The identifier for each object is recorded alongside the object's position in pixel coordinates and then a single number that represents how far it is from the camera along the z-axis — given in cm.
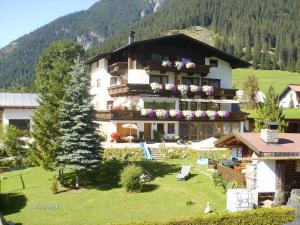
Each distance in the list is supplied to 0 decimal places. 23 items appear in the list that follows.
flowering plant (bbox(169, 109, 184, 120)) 4816
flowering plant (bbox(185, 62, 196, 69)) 5109
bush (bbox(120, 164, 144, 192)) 2970
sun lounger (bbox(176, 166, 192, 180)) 3184
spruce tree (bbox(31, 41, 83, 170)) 3212
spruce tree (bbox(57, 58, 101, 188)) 3094
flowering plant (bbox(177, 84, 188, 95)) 5017
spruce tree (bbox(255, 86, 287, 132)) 4166
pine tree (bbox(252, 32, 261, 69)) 14638
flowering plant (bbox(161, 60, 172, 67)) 4975
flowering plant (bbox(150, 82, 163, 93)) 4847
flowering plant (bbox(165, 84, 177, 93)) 4928
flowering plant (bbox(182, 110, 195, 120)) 4884
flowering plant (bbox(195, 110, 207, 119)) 4956
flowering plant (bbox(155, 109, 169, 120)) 4722
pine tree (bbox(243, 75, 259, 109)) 8219
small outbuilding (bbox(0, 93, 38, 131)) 5462
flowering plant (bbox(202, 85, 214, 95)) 5194
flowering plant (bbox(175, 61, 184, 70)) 5047
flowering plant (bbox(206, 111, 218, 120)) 5024
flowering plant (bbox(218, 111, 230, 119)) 5078
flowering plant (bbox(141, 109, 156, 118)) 4625
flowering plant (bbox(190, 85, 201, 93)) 5112
